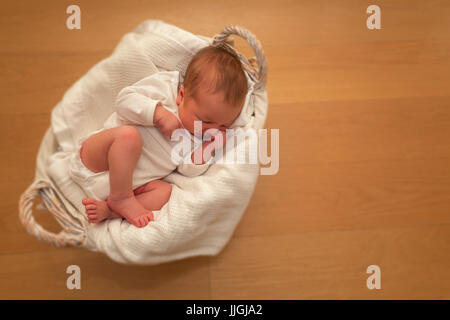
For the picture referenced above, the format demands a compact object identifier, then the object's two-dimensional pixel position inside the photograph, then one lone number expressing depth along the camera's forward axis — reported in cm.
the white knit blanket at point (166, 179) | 83
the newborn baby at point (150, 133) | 82
